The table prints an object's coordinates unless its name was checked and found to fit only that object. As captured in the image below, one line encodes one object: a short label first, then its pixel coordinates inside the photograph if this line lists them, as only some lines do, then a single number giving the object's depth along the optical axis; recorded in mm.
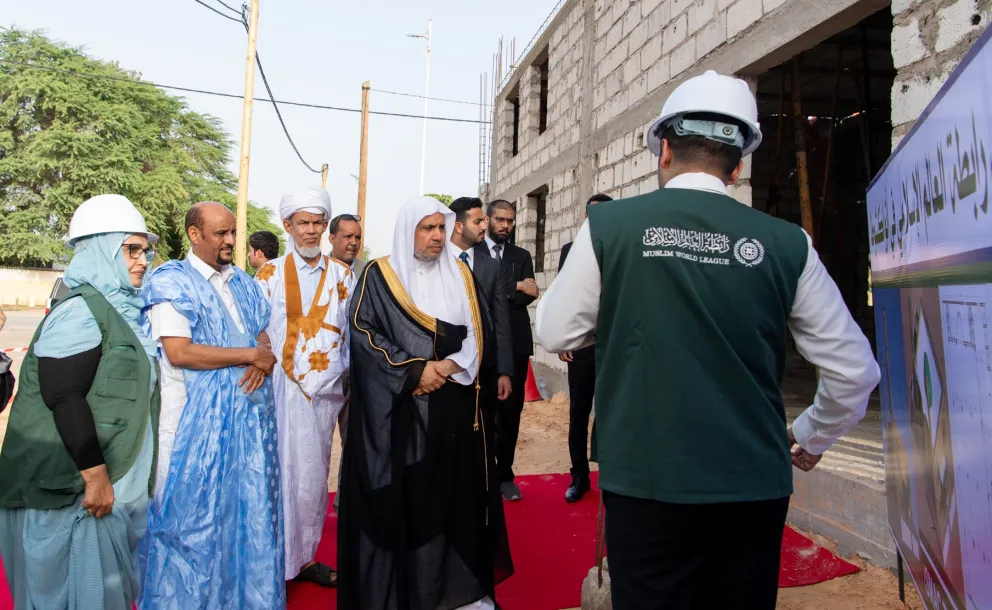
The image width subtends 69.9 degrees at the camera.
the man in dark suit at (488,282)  3449
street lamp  30609
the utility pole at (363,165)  19219
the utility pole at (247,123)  14266
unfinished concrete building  3504
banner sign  1407
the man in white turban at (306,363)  3496
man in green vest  1552
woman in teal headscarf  2188
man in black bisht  2910
